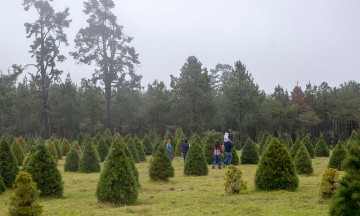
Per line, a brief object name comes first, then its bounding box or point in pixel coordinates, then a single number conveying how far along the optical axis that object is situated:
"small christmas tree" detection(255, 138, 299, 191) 14.73
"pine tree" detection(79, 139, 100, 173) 23.70
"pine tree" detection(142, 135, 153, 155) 36.97
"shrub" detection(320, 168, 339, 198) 13.04
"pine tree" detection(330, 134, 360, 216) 8.05
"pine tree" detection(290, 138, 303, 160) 24.98
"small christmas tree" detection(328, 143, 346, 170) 21.23
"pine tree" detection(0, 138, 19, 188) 17.45
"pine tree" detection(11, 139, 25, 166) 27.61
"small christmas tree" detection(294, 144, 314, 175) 20.80
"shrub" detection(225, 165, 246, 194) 14.68
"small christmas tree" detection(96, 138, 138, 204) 13.34
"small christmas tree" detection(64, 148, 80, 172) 24.92
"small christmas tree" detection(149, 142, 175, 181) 19.11
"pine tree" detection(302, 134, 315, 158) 31.31
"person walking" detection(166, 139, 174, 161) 26.84
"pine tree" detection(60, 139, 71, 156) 36.56
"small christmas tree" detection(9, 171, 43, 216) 10.64
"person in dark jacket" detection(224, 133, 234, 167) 24.30
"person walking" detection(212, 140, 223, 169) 23.69
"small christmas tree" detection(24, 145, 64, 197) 15.09
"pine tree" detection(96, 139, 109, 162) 29.83
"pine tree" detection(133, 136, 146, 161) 30.89
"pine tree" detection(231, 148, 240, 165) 26.38
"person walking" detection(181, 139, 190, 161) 26.16
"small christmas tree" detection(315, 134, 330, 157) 33.19
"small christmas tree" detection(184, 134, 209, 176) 21.36
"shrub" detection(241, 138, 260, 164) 26.88
